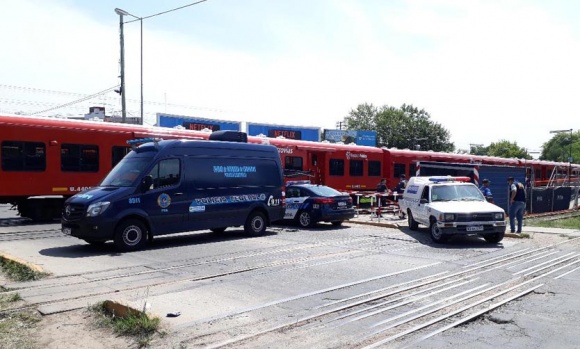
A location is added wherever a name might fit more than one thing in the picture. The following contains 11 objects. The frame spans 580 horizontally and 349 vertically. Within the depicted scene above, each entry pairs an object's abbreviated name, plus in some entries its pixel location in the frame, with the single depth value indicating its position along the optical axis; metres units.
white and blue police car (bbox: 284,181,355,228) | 16.92
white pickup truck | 13.30
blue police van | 11.69
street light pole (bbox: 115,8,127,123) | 26.70
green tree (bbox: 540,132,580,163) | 108.32
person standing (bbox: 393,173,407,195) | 22.22
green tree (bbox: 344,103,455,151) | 82.00
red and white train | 17.27
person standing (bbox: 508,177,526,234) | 15.37
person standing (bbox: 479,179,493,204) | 17.47
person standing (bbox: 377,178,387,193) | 22.61
